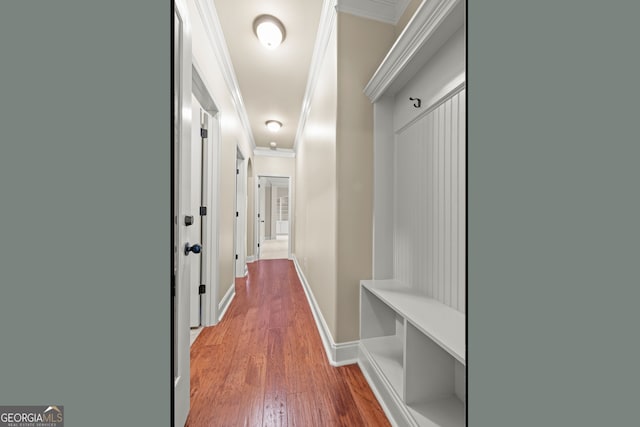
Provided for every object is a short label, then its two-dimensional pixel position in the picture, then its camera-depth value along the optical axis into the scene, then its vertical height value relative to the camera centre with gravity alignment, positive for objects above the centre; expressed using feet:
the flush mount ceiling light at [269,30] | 5.97 +4.95
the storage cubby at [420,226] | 3.19 -0.22
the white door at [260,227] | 17.57 -1.26
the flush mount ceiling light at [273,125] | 12.58 +4.98
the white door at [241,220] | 11.78 -0.44
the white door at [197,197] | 6.48 +0.42
